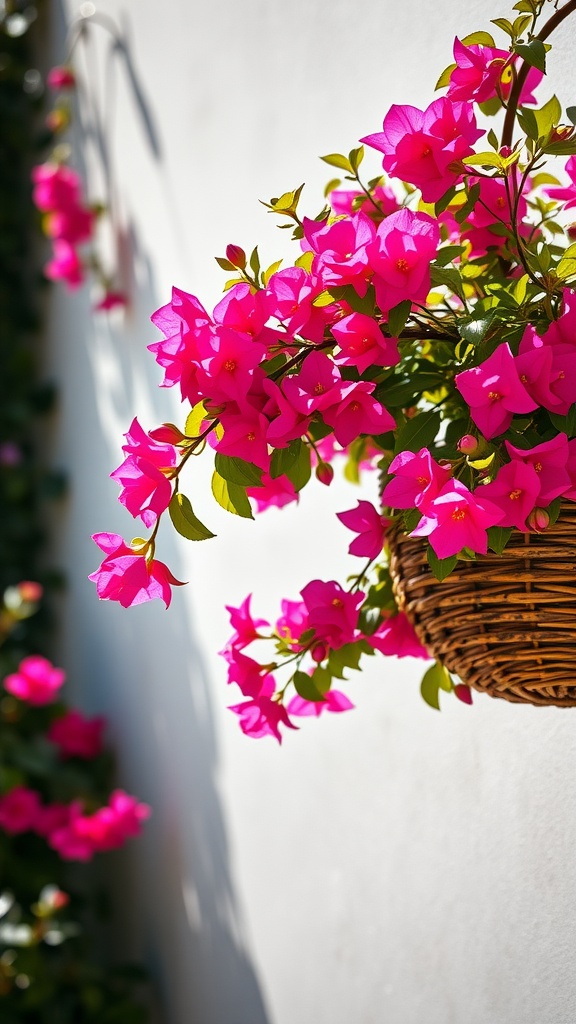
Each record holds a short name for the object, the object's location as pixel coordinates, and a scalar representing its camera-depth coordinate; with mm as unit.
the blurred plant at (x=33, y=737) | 1889
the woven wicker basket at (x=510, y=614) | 617
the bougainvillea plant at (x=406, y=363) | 582
